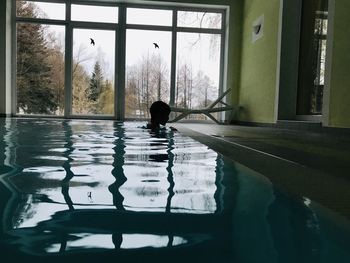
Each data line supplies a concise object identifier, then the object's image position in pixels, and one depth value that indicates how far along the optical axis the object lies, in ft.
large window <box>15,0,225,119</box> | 30.35
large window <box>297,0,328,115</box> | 18.02
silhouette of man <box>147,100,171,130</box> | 15.76
